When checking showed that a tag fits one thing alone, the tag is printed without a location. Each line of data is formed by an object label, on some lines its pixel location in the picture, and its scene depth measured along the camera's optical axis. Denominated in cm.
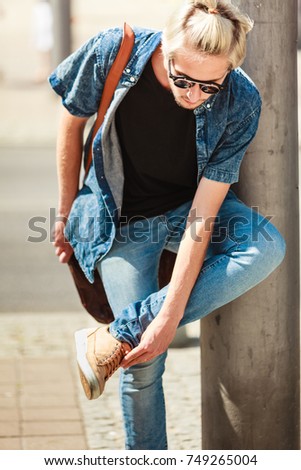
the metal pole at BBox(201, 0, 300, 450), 605
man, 563
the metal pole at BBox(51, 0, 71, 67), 2106
